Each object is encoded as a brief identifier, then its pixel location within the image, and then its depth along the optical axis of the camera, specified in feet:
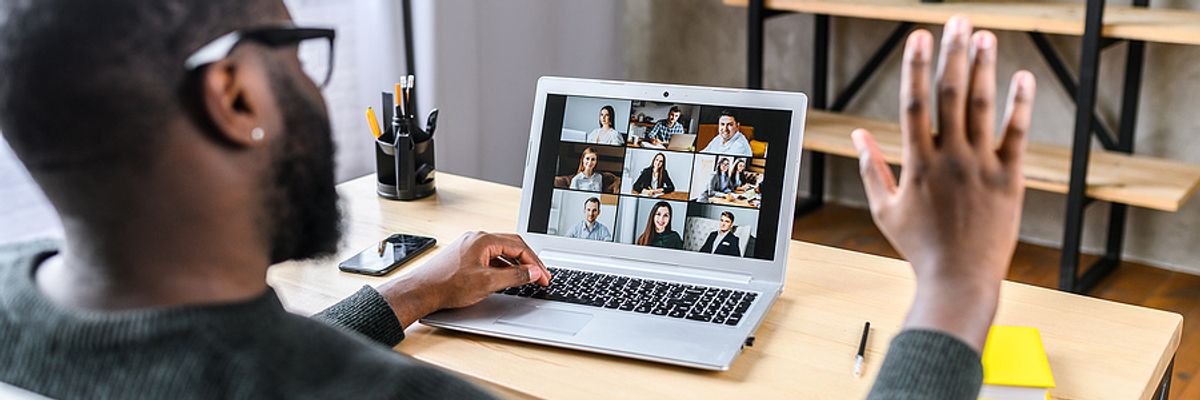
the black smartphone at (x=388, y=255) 4.63
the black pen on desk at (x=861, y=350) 3.68
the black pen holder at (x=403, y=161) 5.57
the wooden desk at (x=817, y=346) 3.60
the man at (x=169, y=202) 2.00
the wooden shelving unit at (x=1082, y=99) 8.36
